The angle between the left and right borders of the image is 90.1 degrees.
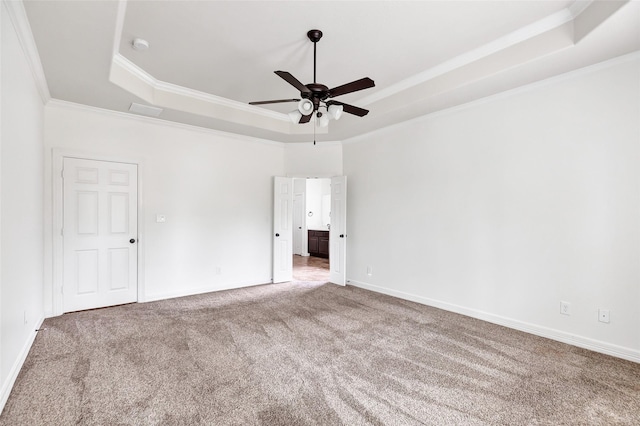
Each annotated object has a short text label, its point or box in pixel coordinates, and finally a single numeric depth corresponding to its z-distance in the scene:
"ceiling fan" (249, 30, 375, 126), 2.73
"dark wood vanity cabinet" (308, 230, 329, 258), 9.22
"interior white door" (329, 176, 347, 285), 5.85
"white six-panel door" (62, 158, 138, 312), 4.09
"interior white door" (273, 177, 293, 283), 5.98
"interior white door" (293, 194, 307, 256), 9.92
